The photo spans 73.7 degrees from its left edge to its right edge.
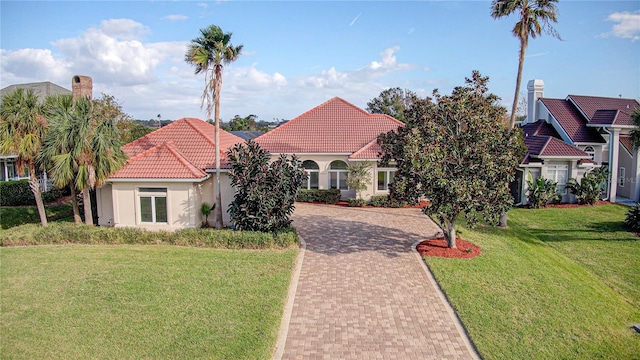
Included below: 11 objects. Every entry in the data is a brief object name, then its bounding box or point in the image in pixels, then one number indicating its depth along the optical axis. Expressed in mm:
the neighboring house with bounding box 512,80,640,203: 28125
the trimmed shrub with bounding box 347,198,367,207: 26688
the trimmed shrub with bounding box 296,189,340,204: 27844
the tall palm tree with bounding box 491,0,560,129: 20094
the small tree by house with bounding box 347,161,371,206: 26620
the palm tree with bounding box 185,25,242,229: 18422
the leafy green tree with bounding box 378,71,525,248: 14992
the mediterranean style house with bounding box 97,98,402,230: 19984
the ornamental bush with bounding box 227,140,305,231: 18188
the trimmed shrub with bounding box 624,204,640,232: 21719
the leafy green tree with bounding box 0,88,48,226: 18922
